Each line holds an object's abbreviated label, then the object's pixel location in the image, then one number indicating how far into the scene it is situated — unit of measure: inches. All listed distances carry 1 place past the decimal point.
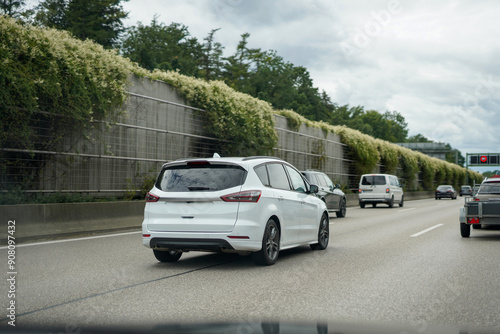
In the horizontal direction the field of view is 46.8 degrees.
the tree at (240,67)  2945.4
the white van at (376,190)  1226.0
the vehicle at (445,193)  2190.0
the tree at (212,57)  2883.9
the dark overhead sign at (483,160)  3882.9
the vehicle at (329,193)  820.6
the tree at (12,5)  1819.5
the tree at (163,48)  2448.3
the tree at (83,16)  1976.6
